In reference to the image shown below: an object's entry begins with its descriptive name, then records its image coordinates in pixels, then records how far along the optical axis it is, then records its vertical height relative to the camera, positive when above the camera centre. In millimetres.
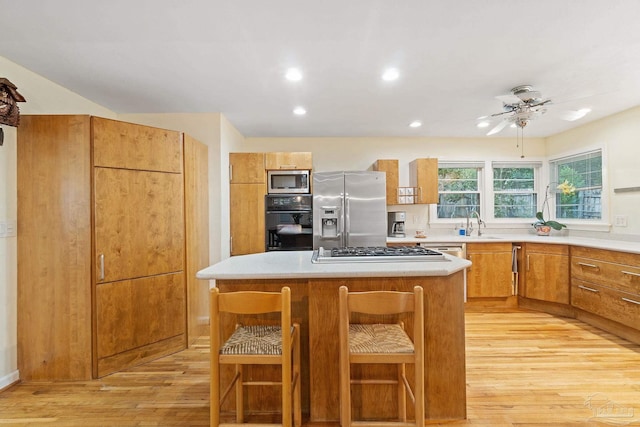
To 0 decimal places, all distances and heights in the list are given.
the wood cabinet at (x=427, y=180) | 4320 +461
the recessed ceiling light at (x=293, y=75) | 2455 +1147
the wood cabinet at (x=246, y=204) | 3830 +138
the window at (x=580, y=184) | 3881 +359
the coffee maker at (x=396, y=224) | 4352 -164
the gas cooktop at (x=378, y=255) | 1984 -281
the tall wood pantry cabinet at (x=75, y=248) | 2324 -239
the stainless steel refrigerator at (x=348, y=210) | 3971 +47
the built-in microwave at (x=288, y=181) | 3924 +429
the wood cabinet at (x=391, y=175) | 4312 +536
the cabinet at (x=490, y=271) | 3895 -746
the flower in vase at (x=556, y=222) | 4180 -106
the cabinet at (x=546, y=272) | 3570 -727
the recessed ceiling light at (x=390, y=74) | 2459 +1141
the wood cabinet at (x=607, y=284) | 2801 -727
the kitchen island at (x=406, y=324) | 1827 -736
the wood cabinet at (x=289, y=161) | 3908 +690
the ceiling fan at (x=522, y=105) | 2732 +995
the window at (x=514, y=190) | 4691 +334
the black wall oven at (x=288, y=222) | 3891 -96
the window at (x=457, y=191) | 4715 +330
